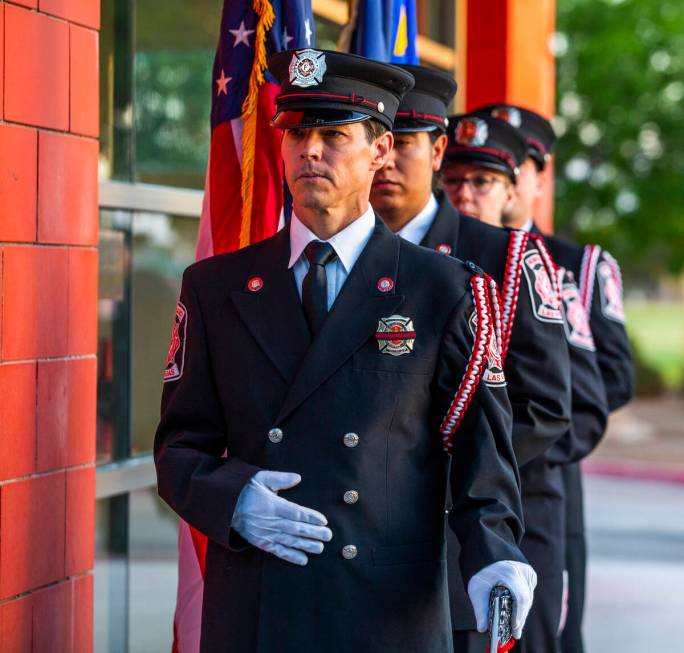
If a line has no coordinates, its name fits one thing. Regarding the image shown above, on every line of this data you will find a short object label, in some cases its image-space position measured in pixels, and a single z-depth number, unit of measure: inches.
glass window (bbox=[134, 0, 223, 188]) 461.4
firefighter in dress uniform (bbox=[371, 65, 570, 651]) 256.8
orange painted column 604.7
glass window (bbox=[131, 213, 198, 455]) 376.8
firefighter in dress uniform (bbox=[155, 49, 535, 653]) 193.2
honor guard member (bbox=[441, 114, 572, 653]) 266.7
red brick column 231.3
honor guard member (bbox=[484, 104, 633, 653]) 362.0
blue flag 313.4
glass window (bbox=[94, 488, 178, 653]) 349.4
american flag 274.7
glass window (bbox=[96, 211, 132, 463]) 341.1
